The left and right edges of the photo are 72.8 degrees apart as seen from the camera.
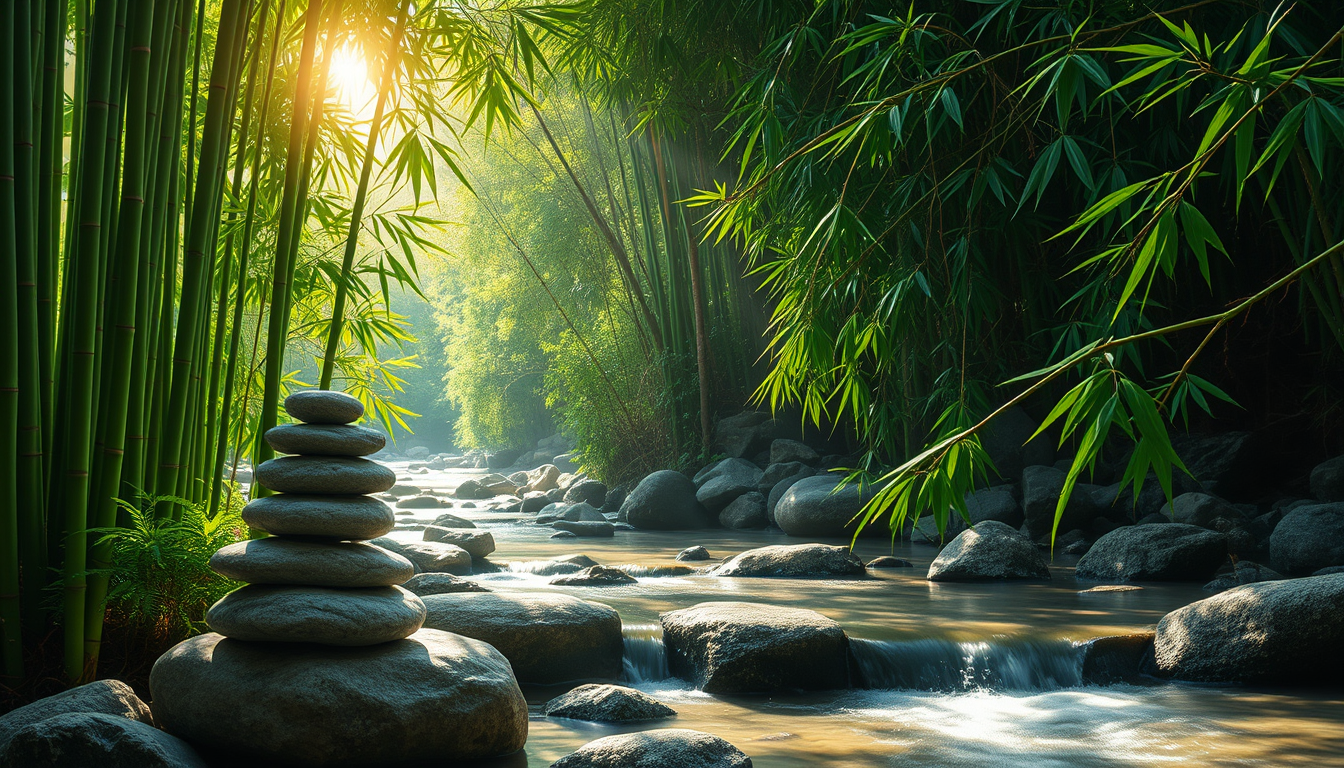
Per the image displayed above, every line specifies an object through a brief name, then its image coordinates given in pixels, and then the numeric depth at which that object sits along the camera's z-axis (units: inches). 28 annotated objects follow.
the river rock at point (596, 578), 211.6
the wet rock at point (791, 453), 352.5
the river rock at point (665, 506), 346.6
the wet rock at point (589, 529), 324.5
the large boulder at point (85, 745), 69.3
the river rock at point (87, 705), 74.0
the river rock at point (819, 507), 291.4
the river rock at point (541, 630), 137.5
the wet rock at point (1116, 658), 141.5
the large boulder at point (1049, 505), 250.5
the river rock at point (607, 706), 116.8
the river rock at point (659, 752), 90.2
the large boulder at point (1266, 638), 131.4
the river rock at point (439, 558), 224.4
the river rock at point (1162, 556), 199.9
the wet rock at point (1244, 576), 185.5
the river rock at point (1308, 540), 189.0
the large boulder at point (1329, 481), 217.3
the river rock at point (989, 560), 210.5
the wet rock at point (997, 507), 262.4
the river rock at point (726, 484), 346.6
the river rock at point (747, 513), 333.4
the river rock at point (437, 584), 173.9
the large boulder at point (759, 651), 135.2
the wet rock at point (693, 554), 252.4
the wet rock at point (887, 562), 235.8
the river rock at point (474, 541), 246.2
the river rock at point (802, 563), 223.6
